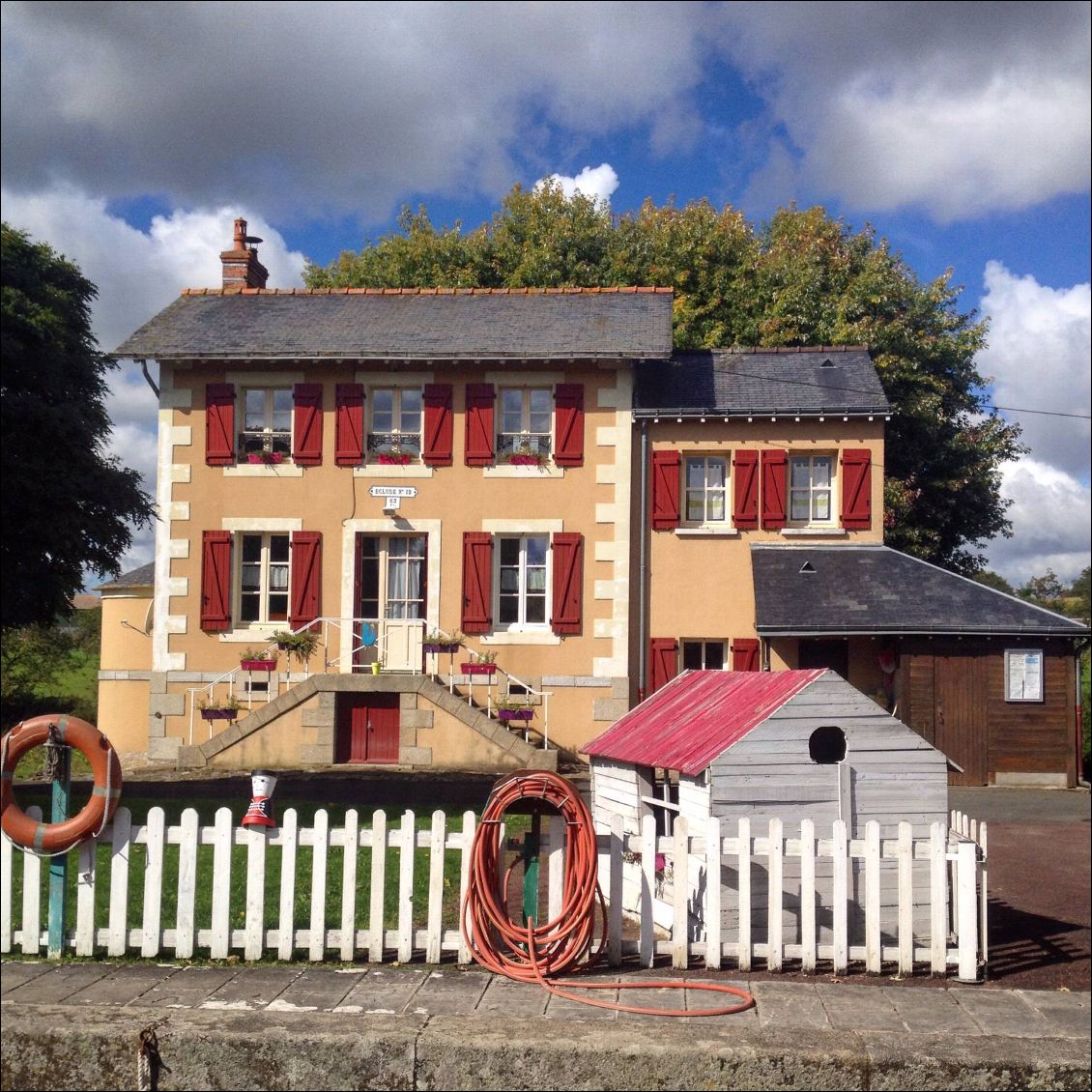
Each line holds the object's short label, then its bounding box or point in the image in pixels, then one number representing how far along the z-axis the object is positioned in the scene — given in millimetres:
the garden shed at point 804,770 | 7279
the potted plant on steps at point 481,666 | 20939
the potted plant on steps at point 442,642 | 21125
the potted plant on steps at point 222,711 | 20859
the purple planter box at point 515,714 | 20484
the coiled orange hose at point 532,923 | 6711
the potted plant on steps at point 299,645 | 20953
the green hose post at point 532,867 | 6938
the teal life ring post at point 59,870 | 6906
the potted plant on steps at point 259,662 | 20969
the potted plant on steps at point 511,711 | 20500
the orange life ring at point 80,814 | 6930
